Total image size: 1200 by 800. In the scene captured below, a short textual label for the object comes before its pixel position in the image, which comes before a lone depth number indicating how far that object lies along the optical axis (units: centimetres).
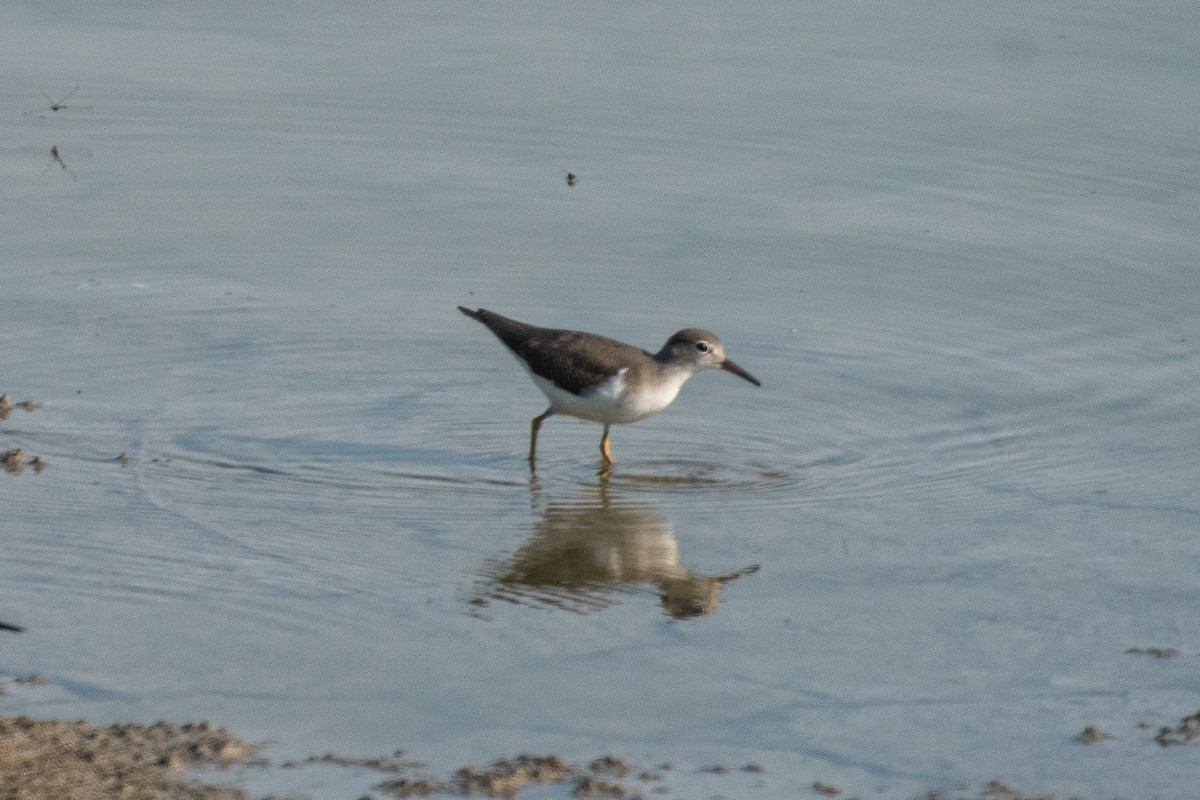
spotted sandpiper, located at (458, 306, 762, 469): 1730
